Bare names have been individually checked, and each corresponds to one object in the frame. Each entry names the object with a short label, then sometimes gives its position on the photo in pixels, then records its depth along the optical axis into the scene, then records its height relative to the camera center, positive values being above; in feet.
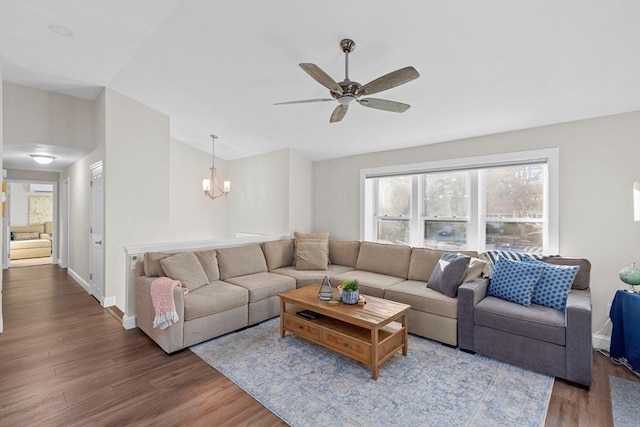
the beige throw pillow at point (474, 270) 10.40 -1.97
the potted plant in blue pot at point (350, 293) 9.54 -2.54
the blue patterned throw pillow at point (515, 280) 9.34 -2.13
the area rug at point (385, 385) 6.70 -4.48
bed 24.86 -2.63
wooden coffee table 8.21 -3.52
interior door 14.06 -1.07
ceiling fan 6.70 +3.09
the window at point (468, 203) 11.54 +0.47
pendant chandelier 19.11 +1.82
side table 8.07 -3.15
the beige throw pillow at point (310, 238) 15.90 -1.32
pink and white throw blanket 9.14 -2.82
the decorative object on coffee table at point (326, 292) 9.89 -2.61
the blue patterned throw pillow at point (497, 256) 10.62 -1.55
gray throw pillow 10.36 -2.16
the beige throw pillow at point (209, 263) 12.19 -2.07
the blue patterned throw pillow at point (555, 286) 8.96 -2.19
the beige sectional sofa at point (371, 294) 8.38 -2.94
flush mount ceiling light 16.59 +3.05
